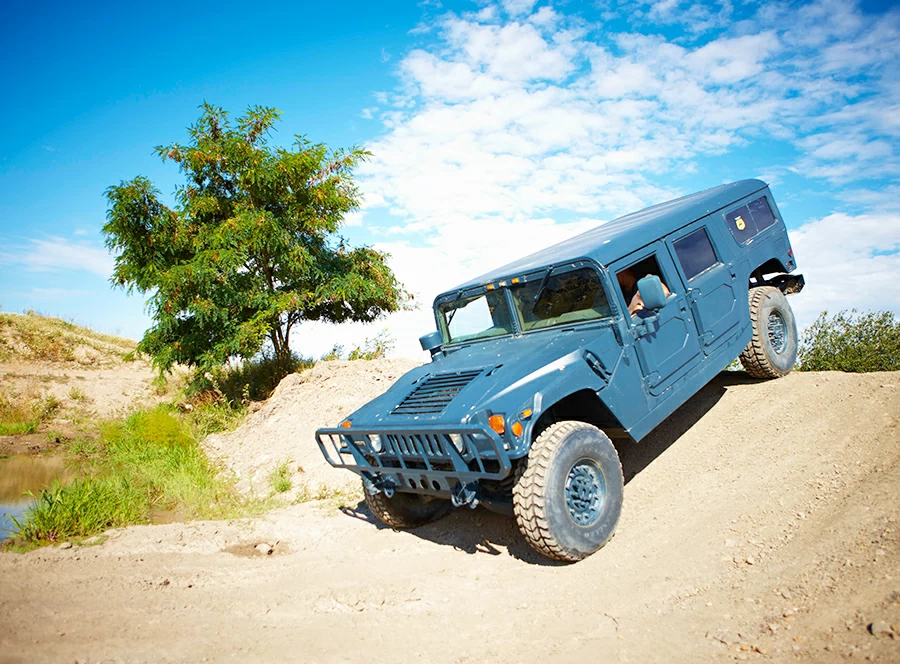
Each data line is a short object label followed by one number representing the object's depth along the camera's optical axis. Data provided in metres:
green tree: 11.81
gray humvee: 3.79
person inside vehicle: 4.93
